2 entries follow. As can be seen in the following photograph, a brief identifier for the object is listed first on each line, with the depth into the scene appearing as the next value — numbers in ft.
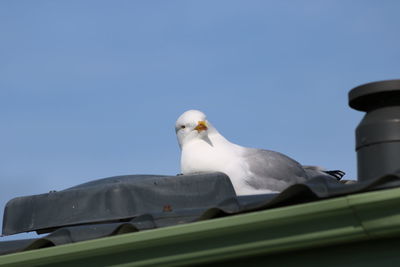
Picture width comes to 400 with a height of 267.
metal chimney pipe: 30.32
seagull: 54.75
